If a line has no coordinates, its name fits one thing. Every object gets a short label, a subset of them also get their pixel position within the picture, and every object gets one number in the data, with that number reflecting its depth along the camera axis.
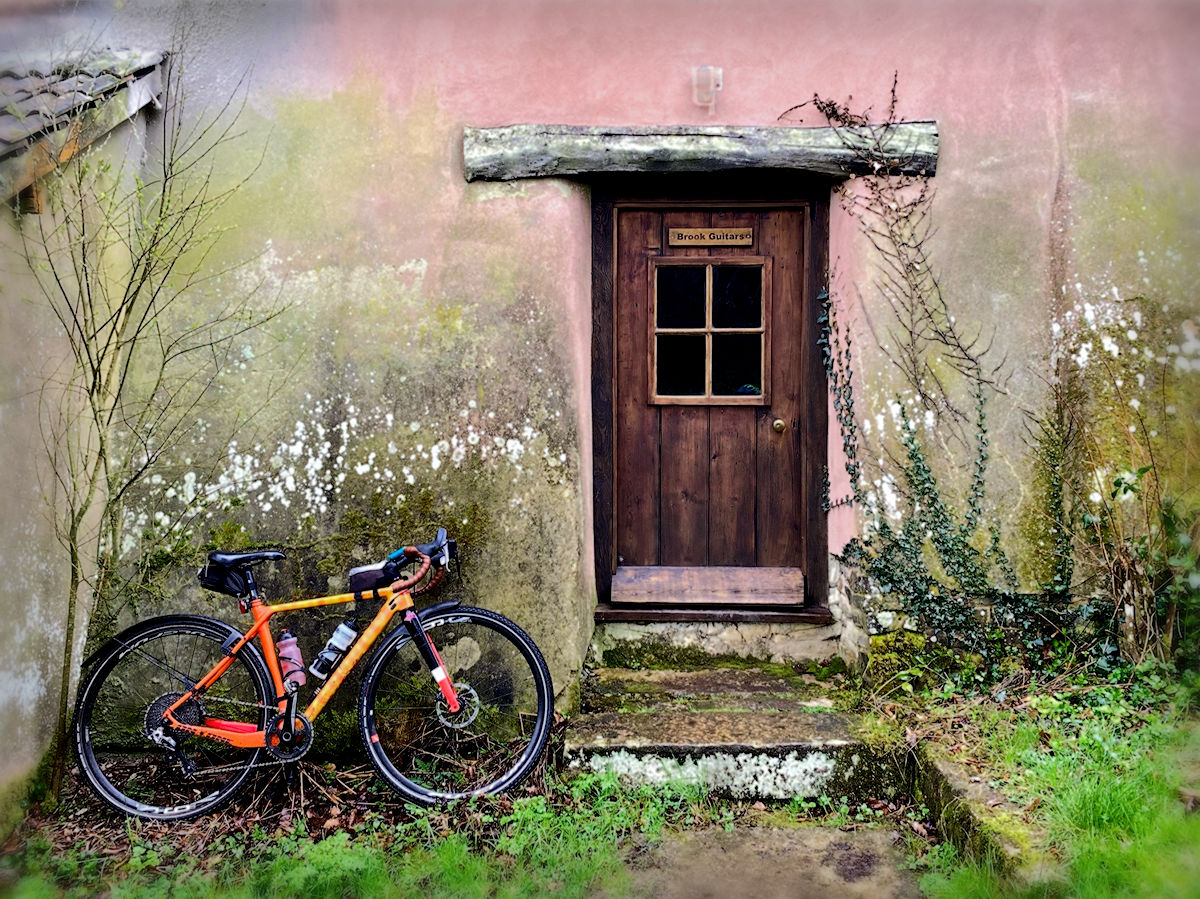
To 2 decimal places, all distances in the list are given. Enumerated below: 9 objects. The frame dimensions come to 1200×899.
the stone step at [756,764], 3.43
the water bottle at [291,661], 3.46
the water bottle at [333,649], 3.48
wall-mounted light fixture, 3.90
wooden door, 4.28
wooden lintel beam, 3.83
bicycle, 3.40
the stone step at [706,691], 3.81
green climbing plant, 3.88
